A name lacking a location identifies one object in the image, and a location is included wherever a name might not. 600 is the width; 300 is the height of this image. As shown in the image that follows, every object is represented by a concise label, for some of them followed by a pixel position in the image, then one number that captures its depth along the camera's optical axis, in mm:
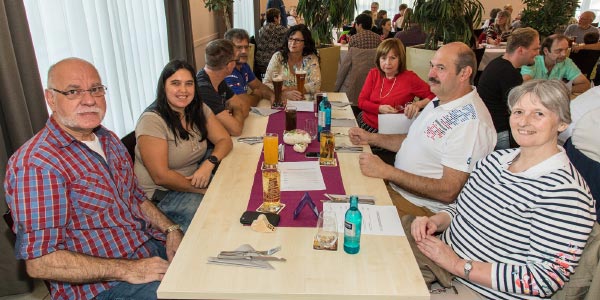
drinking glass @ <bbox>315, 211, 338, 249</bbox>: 1396
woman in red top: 3289
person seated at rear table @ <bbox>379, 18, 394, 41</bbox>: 7715
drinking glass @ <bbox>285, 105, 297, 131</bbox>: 2528
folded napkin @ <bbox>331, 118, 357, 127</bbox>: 2801
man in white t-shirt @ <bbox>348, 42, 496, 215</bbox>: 1944
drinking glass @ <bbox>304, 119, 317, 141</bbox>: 2500
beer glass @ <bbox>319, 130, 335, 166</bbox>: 2079
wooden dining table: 1200
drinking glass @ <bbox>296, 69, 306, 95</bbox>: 3432
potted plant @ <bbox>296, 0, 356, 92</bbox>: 5418
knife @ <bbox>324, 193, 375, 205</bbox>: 1688
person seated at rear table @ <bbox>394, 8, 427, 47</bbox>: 5926
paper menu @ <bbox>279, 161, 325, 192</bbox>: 1822
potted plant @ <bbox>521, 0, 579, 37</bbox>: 5996
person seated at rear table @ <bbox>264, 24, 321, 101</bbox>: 3842
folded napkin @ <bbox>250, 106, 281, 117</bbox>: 3061
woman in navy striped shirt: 1268
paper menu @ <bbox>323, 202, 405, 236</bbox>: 1505
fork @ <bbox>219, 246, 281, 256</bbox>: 1344
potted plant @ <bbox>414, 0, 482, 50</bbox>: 4711
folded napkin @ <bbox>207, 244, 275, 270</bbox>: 1299
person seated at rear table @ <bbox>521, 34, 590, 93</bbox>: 3862
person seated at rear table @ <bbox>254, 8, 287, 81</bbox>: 5629
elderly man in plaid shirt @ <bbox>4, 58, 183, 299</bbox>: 1342
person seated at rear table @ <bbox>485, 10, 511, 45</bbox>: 7207
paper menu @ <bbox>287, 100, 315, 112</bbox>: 3127
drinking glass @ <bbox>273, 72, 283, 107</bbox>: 3209
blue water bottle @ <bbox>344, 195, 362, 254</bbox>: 1342
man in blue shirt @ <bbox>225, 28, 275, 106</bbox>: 3572
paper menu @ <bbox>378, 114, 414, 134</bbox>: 2889
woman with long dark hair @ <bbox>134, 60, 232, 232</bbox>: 2086
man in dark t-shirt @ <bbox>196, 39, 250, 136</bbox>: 2623
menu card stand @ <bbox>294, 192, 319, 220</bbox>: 1575
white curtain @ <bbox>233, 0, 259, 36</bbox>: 7339
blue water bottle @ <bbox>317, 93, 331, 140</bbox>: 2475
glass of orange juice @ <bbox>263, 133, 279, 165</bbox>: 1963
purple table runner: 1562
